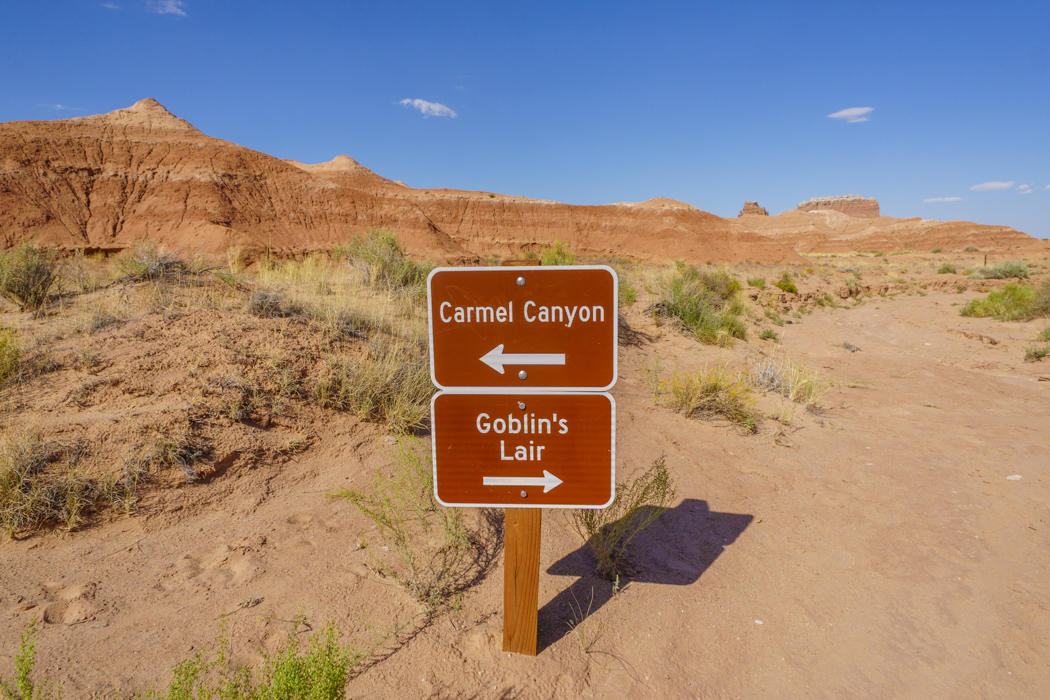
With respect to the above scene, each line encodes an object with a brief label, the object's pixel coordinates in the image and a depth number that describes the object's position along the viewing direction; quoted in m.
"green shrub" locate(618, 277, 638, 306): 10.97
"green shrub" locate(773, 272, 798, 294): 17.59
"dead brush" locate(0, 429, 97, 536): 3.16
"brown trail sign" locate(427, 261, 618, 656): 2.08
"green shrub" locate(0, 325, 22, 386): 4.23
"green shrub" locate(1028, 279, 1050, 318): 13.31
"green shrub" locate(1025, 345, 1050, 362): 9.71
